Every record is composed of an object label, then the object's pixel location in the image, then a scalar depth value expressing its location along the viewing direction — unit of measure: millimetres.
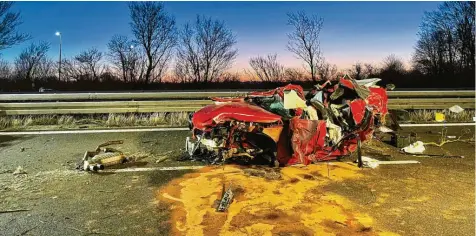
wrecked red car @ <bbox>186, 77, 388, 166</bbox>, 5180
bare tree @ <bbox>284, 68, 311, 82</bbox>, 20955
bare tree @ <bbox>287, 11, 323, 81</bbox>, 20344
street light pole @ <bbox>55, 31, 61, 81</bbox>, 23888
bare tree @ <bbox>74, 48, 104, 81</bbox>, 23031
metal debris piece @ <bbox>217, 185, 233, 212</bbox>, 3902
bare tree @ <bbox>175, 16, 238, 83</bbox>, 22031
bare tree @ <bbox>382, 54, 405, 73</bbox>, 23453
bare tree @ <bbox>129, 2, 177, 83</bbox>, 22639
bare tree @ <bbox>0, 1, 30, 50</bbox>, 19125
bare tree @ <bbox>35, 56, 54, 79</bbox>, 24391
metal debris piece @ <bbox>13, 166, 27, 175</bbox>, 5241
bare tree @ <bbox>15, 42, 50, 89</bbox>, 24750
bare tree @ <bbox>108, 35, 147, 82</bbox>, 22531
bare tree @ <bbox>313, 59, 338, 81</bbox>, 20312
